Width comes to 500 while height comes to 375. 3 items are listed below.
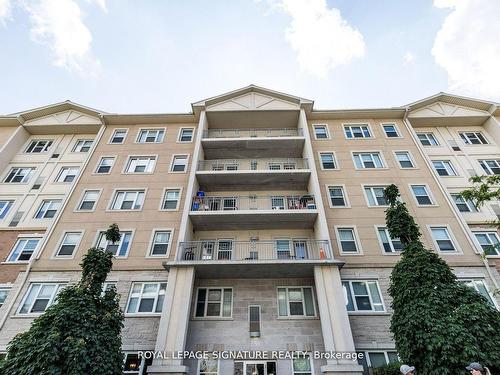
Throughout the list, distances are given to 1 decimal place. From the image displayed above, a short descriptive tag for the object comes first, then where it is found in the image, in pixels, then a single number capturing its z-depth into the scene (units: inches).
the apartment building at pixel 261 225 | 498.3
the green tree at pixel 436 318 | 318.7
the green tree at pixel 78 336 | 310.3
